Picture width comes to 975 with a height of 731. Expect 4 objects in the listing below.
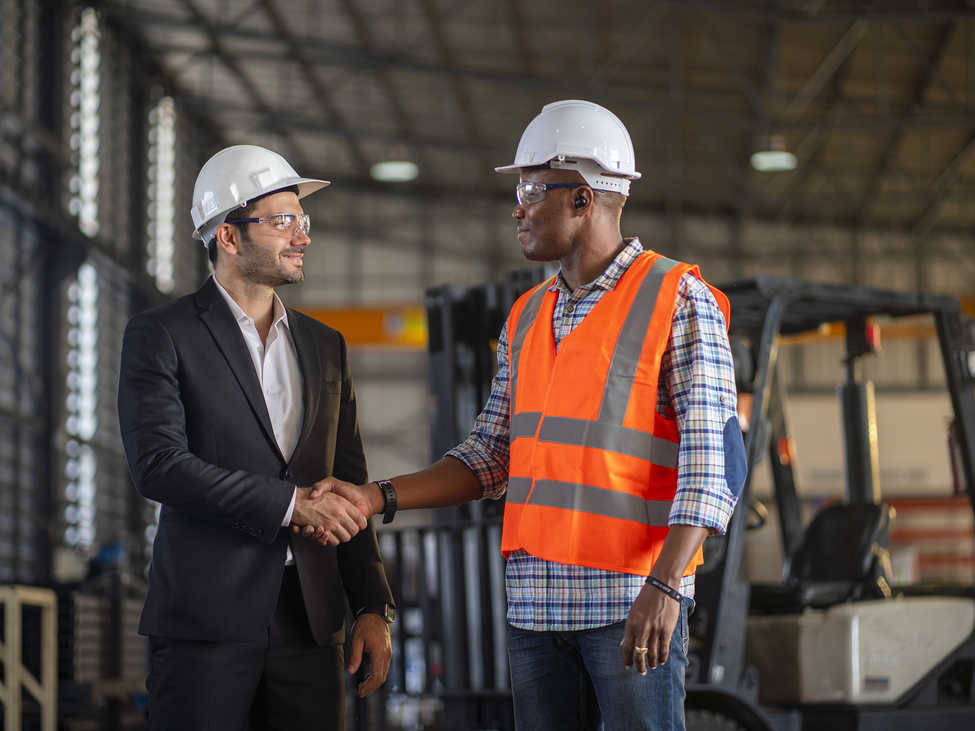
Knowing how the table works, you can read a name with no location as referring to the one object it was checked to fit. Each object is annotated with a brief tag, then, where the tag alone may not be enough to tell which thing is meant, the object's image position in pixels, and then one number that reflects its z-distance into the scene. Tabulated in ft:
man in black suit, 9.23
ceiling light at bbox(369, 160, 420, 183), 64.90
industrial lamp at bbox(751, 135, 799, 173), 60.34
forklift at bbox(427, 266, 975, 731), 17.99
